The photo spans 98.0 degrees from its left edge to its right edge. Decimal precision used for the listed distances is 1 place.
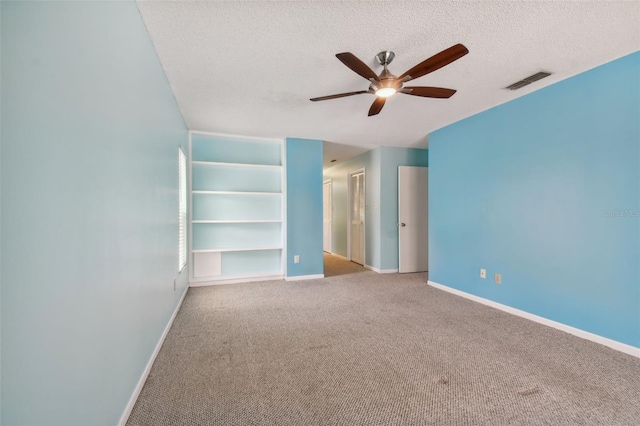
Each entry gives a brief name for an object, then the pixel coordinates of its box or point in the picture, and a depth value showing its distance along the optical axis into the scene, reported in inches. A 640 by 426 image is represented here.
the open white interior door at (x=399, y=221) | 210.7
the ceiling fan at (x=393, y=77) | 74.5
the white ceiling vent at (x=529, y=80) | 103.6
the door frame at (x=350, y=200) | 234.4
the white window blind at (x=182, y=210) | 138.0
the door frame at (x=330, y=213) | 309.1
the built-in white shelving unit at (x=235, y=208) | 178.1
